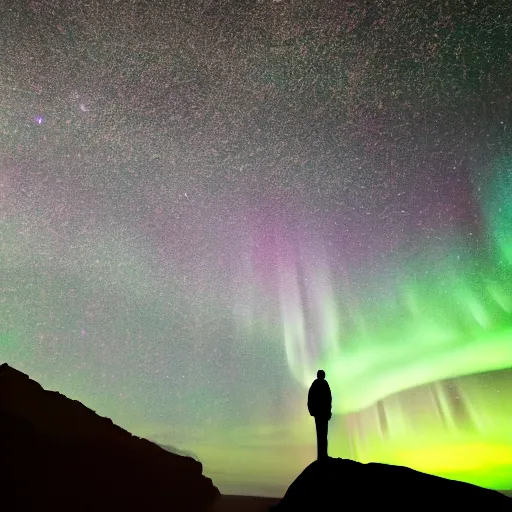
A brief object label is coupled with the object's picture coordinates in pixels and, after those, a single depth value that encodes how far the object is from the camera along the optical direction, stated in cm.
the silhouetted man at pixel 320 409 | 1277
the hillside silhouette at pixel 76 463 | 1557
